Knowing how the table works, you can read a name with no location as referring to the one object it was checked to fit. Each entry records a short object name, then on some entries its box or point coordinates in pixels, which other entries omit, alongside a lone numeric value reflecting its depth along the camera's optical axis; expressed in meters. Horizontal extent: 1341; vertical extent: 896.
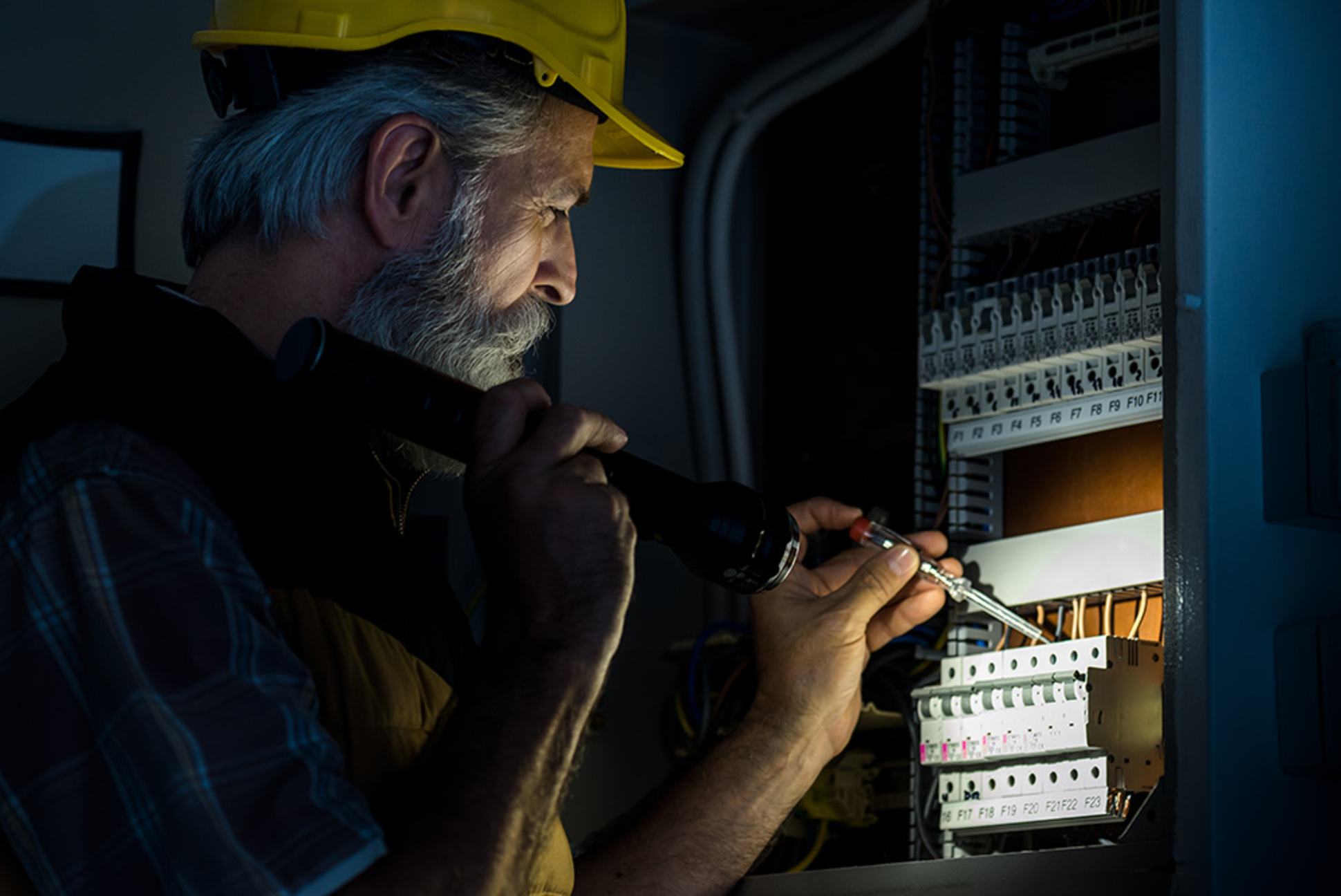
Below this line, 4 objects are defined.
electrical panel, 1.61
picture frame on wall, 1.77
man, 1.28
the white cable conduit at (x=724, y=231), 1.93
